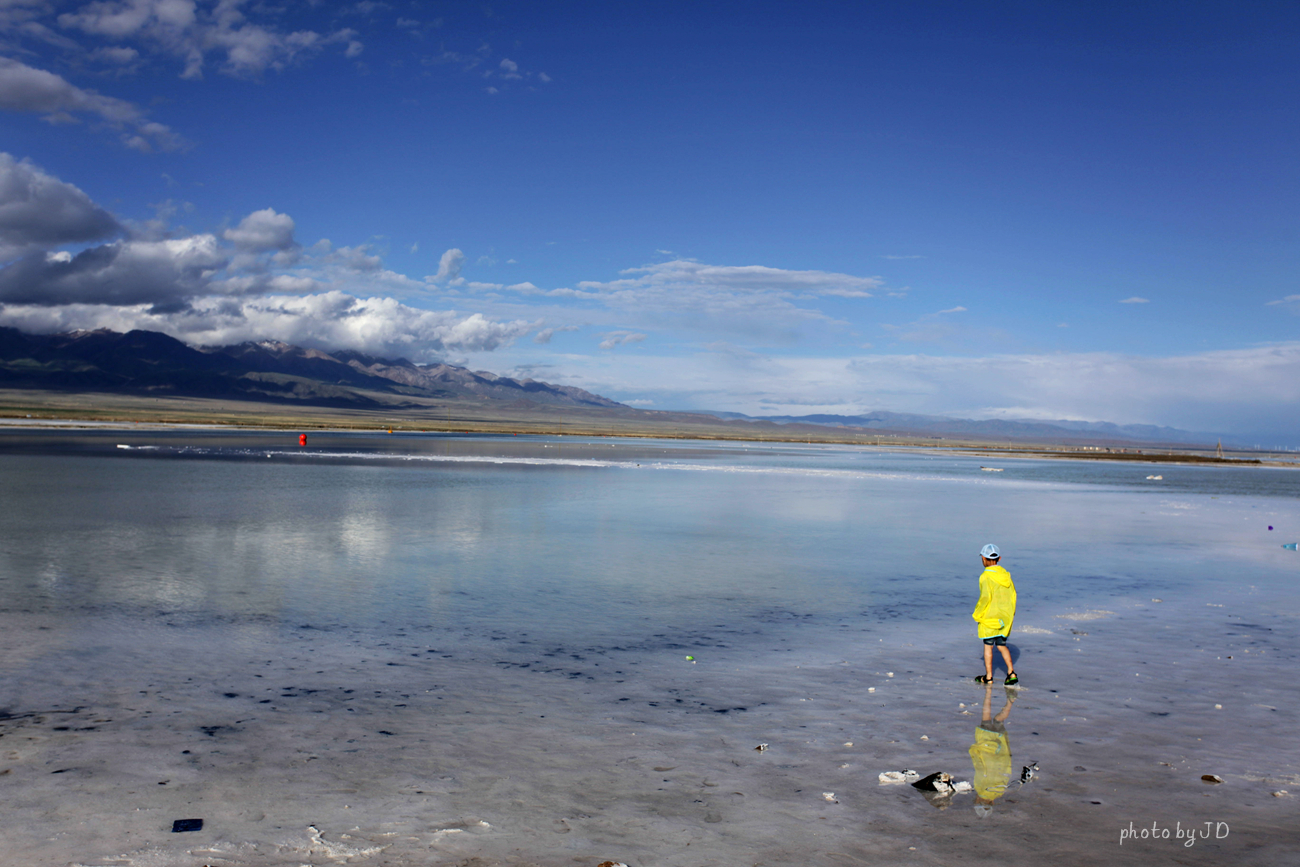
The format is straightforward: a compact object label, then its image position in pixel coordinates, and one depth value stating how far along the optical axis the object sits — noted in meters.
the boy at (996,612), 8.83
